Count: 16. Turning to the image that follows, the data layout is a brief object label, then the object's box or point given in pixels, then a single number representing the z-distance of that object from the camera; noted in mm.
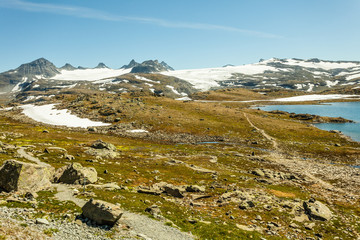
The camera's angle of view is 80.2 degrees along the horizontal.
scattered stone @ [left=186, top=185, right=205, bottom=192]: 40188
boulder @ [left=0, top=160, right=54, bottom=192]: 28484
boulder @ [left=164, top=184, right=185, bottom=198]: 36812
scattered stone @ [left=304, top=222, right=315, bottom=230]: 29262
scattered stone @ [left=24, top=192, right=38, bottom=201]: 25852
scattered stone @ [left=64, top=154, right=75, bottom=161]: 52972
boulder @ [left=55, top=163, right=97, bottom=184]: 35375
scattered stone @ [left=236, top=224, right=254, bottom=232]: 26398
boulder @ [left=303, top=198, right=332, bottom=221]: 31875
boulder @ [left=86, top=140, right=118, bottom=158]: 64875
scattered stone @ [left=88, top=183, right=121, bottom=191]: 34662
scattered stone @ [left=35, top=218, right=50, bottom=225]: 20500
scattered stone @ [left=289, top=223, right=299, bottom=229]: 29128
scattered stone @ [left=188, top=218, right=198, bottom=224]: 26106
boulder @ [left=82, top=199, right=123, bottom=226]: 22100
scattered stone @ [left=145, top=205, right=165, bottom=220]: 26109
